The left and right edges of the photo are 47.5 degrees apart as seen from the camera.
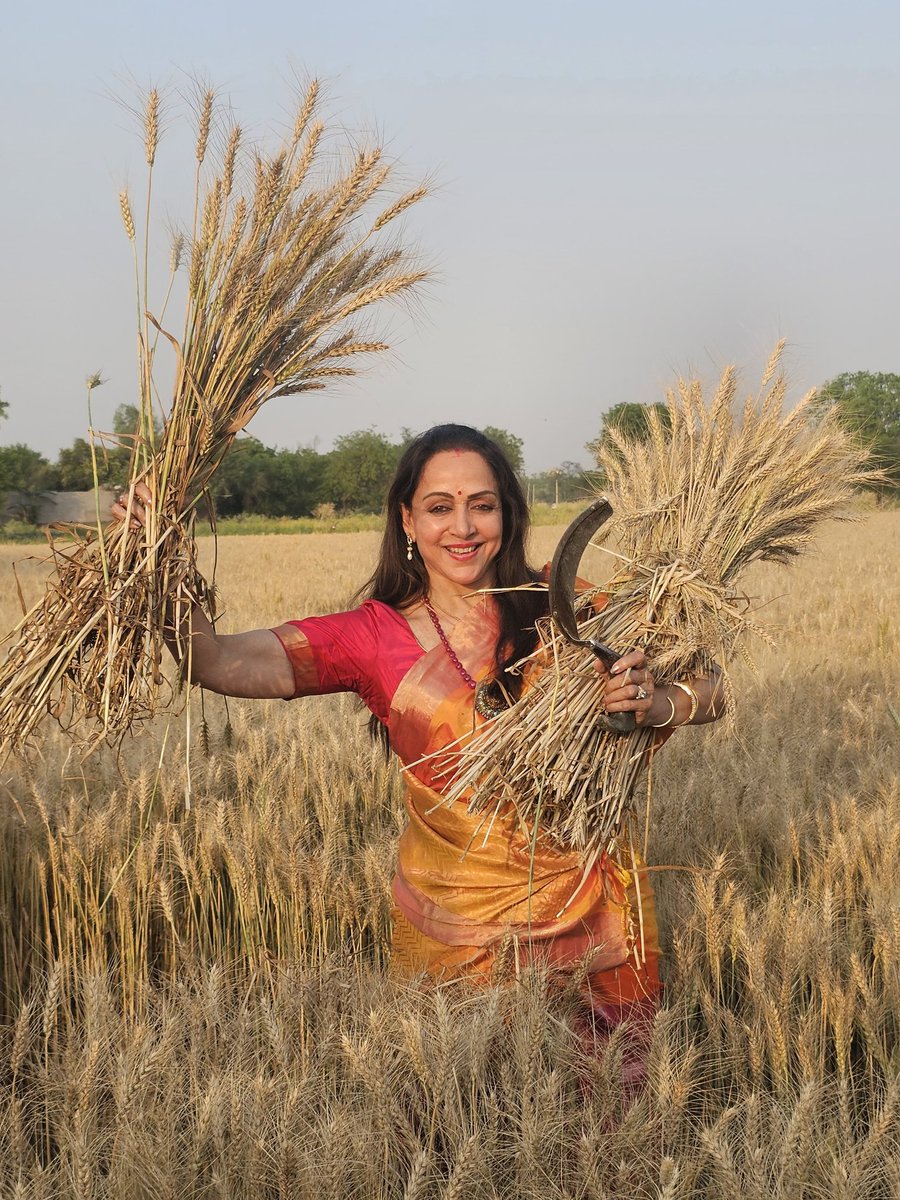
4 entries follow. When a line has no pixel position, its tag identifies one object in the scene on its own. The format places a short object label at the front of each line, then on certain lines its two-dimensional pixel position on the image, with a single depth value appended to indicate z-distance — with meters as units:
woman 2.03
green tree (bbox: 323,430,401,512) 48.72
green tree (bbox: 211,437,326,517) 38.50
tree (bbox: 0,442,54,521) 38.64
